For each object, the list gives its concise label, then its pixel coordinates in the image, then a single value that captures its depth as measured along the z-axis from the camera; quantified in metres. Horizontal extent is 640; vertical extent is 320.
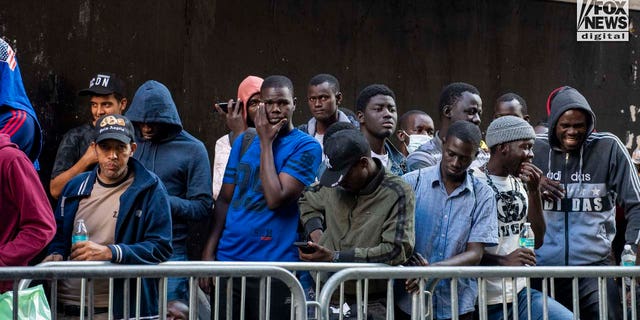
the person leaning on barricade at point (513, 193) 7.62
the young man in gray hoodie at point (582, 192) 8.27
